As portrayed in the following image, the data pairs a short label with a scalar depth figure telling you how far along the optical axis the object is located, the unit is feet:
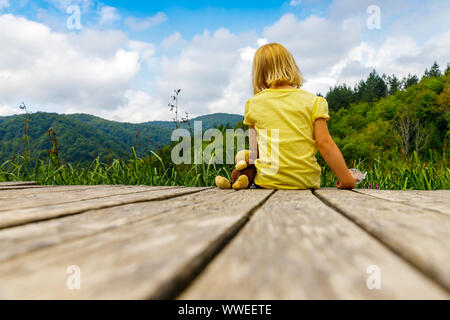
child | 5.83
